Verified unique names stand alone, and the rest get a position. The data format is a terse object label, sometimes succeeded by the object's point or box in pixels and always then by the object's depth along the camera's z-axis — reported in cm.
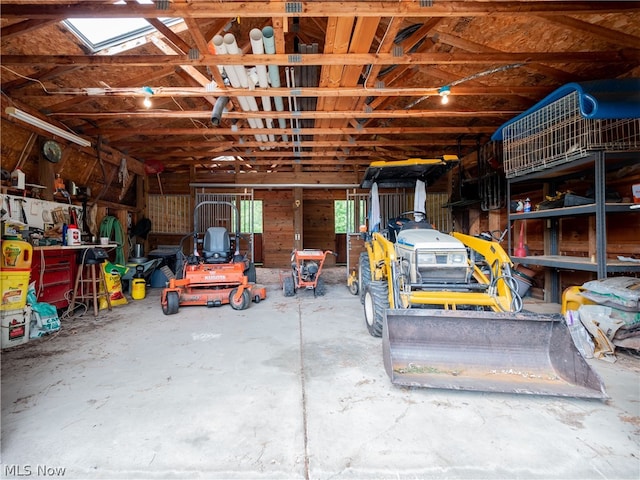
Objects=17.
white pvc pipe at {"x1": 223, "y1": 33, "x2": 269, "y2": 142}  263
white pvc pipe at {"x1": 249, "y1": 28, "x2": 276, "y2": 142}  256
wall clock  417
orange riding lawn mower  413
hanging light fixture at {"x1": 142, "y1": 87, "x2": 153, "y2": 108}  335
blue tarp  250
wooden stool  393
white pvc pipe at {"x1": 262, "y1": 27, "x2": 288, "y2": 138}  254
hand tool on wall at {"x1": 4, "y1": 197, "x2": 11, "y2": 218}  351
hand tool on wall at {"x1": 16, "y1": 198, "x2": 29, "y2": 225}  370
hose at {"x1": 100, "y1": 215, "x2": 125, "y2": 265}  541
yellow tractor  188
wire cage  275
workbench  355
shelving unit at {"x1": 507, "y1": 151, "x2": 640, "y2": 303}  271
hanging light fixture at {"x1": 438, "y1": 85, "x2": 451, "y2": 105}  341
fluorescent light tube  349
